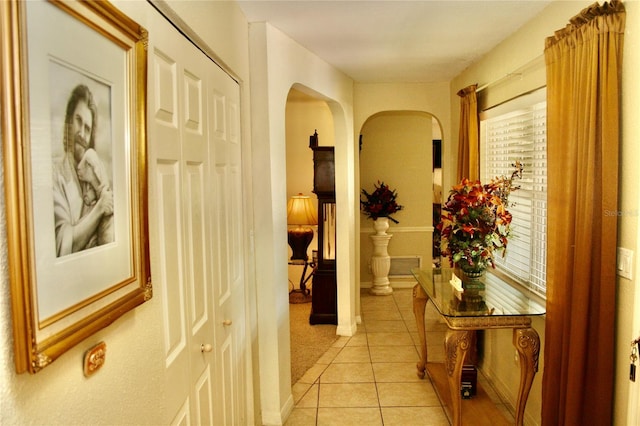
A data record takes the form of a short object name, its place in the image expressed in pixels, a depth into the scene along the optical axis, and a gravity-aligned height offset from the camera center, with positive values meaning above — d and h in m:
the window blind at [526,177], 2.67 +0.05
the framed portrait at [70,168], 0.75 +0.04
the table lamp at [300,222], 5.32 -0.39
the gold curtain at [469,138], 3.58 +0.39
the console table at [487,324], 2.45 -0.73
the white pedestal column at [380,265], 6.08 -1.02
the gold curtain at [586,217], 1.88 -0.14
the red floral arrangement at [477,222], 2.69 -0.21
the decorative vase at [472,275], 2.87 -0.56
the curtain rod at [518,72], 2.65 +0.72
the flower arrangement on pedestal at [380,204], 6.01 -0.22
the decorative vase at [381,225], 6.02 -0.49
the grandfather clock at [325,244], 4.81 -0.59
